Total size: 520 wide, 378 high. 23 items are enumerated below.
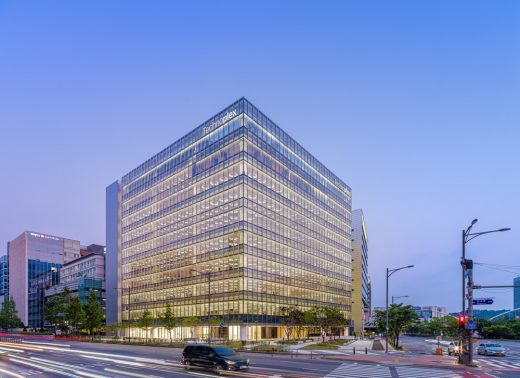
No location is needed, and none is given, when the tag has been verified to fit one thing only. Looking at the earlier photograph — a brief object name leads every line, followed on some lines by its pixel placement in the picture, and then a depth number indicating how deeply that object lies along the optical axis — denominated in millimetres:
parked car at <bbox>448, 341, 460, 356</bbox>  45331
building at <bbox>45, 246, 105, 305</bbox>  136000
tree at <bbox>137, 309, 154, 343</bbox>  73500
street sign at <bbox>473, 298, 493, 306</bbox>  33219
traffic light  33719
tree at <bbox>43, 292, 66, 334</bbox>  99625
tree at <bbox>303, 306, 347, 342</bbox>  71750
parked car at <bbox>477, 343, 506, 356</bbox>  46781
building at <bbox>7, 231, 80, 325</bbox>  176375
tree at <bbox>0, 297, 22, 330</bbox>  135250
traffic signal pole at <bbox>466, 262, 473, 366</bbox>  32994
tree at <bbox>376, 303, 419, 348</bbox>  63781
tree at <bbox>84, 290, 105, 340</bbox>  91250
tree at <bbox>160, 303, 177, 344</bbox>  66938
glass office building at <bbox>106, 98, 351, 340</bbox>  79688
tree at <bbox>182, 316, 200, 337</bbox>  77031
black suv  26797
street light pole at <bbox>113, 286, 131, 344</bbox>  105294
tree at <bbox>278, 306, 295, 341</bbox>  76550
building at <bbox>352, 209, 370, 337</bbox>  149000
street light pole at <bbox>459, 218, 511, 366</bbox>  33000
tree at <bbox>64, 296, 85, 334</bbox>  94312
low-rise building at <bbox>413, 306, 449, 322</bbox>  68781
